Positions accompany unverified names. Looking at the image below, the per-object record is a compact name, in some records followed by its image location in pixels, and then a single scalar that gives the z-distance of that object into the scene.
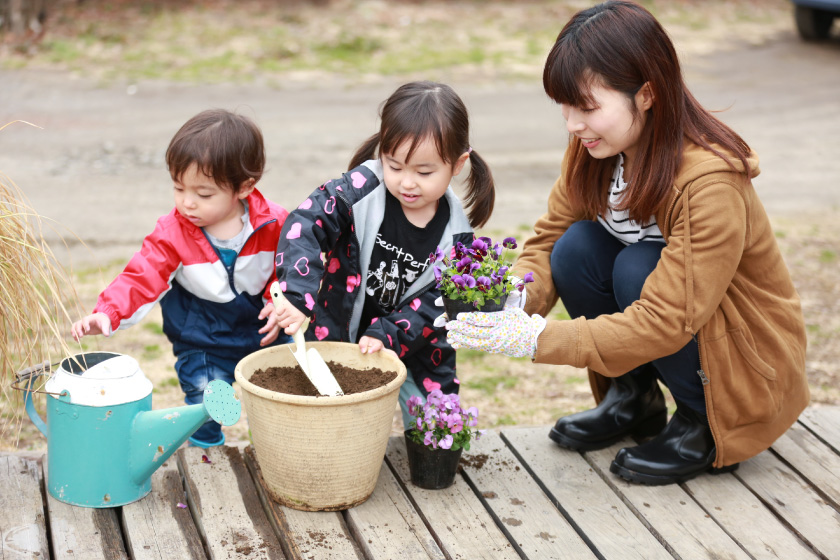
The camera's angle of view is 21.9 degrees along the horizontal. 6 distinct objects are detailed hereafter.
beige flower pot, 3.33
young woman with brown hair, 3.40
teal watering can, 3.36
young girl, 3.52
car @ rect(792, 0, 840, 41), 11.67
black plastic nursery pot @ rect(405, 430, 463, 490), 3.49
